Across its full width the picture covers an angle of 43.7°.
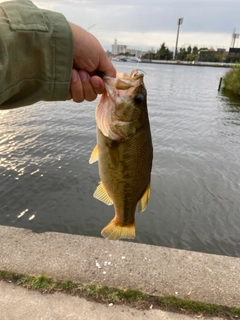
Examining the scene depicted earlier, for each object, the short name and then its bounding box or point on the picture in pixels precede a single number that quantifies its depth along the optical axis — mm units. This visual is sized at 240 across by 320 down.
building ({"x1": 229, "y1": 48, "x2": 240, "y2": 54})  133375
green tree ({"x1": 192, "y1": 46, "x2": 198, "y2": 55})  131750
